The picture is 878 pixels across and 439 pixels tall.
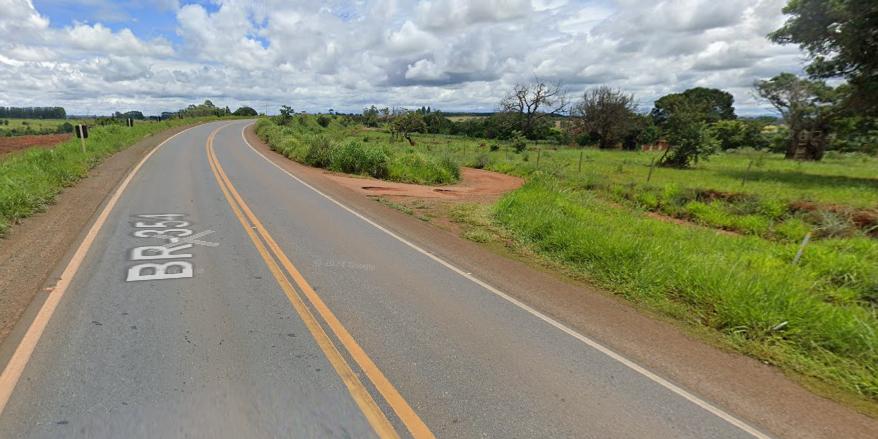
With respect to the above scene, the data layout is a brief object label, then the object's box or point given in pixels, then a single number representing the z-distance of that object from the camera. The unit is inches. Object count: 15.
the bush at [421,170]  768.9
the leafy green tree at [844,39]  633.0
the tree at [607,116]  2300.7
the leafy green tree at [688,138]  1021.2
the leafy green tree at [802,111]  1376.7
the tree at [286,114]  2493.0
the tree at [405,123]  2156.7
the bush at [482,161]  1101.9
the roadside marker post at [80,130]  695.1
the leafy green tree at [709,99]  2719.0
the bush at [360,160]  778.2
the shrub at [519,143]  1695.4
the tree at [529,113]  2576.3
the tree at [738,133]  2074.3
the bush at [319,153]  847.1
